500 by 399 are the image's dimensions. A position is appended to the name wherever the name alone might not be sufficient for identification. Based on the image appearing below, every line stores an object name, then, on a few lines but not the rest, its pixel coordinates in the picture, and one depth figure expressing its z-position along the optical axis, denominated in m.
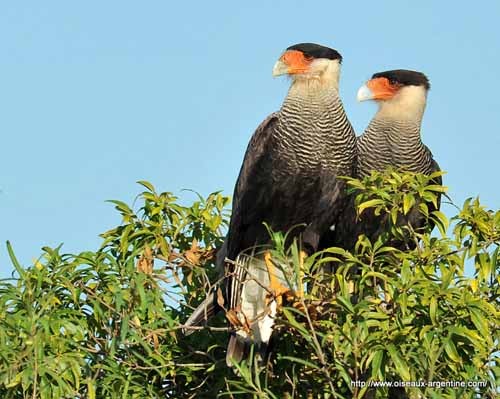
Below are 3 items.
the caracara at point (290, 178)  13.55
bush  9.69
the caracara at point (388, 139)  14.12
